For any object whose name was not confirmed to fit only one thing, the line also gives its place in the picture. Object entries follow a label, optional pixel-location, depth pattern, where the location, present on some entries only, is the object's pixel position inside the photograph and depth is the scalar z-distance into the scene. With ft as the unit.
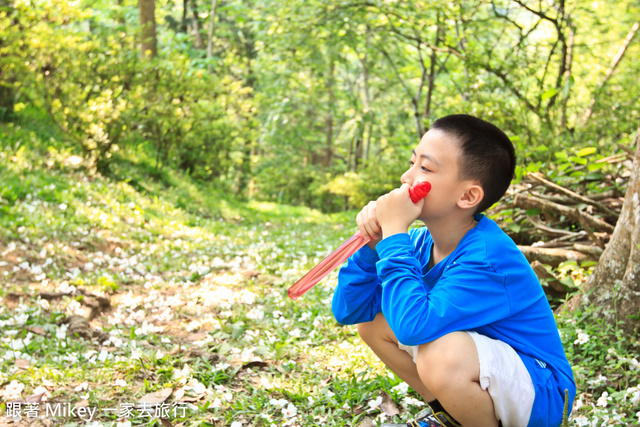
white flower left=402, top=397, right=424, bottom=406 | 8.30
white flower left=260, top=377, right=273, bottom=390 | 9.03
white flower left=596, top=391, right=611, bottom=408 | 7.69
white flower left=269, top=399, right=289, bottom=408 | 8.45
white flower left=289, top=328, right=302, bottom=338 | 11.41
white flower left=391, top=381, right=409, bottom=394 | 8.55
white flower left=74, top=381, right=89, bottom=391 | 8.65
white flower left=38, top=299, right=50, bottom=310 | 12.31
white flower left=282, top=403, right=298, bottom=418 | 8.14
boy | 5.75
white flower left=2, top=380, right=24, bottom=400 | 8.28
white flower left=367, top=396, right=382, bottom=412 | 8.27
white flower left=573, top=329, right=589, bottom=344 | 8.83
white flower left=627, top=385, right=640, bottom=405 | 7.52
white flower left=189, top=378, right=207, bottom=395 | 8.75
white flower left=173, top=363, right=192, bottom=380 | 9.18
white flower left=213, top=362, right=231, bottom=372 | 9.52
